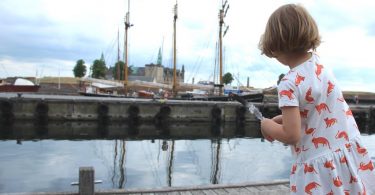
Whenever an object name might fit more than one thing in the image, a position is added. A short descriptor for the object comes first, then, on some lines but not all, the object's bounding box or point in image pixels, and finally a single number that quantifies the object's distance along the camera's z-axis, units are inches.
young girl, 74.1
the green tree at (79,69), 4463.8
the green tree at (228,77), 4603.8
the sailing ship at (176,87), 1838.1
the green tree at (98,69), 4210.1
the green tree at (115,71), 3703.5
